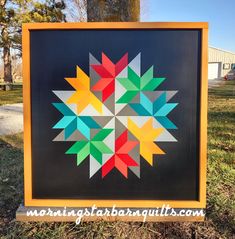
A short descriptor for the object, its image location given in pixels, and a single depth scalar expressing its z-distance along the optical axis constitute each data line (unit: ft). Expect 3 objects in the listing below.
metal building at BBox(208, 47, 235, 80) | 141.25
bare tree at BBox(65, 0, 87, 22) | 58.06
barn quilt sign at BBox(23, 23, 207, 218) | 6.29
